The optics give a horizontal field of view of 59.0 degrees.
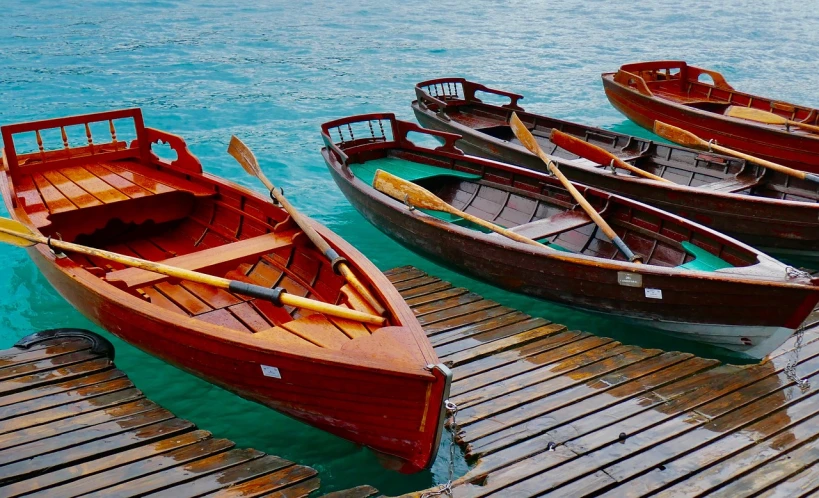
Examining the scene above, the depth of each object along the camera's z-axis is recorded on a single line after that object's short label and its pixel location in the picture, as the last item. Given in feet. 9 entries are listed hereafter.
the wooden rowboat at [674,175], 30.53
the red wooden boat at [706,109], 40.68
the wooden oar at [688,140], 33.27
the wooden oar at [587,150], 33.94
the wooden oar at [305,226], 20.48
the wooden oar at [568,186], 26.19
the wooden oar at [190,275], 18.93
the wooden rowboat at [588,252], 23.00
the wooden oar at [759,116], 39.87
